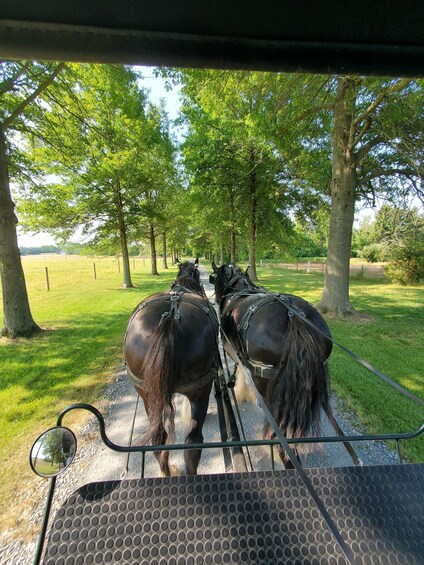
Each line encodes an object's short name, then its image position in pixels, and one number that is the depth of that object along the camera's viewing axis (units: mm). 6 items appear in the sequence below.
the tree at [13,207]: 6145
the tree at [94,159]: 7133
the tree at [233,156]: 6137
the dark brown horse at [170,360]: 2240
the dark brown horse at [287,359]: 2445
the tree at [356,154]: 5945
